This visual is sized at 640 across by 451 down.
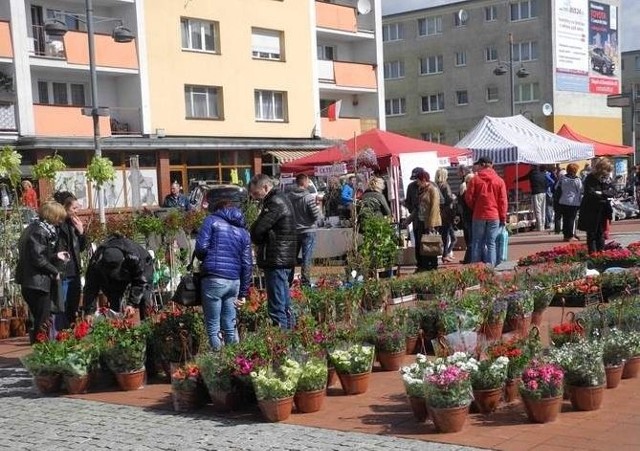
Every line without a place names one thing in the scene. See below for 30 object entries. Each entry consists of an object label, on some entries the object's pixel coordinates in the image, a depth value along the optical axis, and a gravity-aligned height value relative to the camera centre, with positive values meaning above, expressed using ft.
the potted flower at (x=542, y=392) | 18.92 -4.89
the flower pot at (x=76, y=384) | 24.73 -5.60
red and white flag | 83.41 +6.75
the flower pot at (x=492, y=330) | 27.09 -5.00
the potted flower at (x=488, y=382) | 19.71 -4.80
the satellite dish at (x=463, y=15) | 182.91 +33.94
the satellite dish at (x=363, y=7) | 130.11 +26.13
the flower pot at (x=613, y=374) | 21.58 -5.24
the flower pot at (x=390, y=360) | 25.07 -5.35
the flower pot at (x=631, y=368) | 22.53 -5.32
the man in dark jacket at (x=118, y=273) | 28.35 -2.80
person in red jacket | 40.81 -1.67
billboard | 175.11 +26.02
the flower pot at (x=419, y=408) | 19.65 -5.35
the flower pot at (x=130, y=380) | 24.73 -5.54
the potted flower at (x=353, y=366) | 22.57 -4.95
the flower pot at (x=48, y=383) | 25.07 -5.62
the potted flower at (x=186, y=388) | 22.04 -5.22
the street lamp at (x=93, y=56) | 69.72 +11.39
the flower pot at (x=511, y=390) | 20.24 -5.19
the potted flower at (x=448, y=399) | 18.70 -4.91
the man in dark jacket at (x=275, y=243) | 27.32 -1.94
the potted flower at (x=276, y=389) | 20.35 -4.92
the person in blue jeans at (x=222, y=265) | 24.40 -2.32
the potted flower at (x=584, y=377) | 19.71 -4.80
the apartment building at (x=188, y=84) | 91.81 +12.84
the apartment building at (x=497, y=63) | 174.70 +23.19
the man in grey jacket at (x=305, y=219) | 39.75 -1.79
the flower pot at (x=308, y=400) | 21.08 -5.43
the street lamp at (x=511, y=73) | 114.70 +13.42
